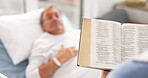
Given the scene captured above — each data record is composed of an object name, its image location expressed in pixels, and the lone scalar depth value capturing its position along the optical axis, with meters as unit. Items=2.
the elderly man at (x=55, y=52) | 1.68
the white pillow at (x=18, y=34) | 1.79
